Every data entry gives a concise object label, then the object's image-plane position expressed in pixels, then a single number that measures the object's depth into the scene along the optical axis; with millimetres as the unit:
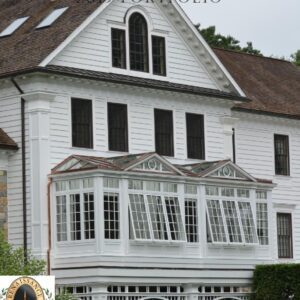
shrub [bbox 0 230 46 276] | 30672
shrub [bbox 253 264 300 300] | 40219
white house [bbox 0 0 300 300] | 37062
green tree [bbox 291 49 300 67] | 91375
